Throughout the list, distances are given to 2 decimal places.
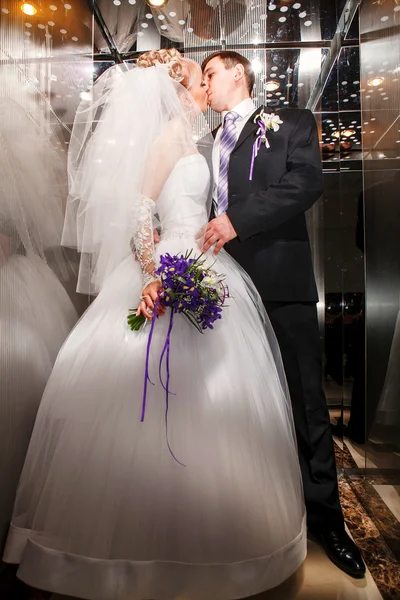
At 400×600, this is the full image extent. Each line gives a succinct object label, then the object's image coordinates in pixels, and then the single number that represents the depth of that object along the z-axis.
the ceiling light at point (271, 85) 1.85
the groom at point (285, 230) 1.68
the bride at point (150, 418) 1.15
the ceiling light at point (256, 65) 1.83
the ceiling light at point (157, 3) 1.74
